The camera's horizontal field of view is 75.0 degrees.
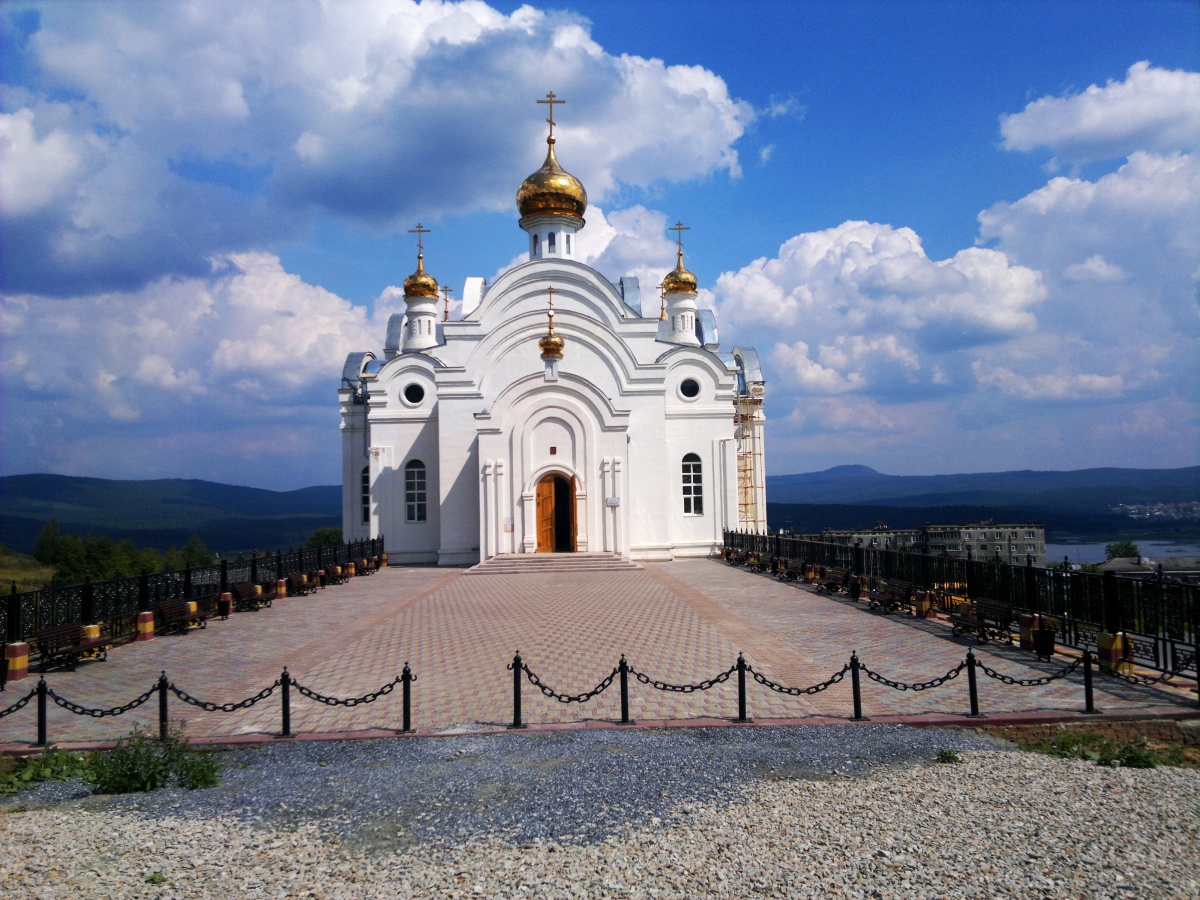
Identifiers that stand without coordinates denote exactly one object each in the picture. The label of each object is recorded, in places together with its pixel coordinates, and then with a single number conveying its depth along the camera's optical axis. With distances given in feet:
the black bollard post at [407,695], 25.45
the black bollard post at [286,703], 25.22
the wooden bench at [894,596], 47.19
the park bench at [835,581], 55.93
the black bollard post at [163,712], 24.43
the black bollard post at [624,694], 25.94
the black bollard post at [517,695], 25.62
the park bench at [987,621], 37.40
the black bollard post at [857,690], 25.82
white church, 79.05
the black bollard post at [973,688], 25.80
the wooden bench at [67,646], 35.70
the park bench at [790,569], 65.44
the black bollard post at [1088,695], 25.77
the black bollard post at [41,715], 24.76
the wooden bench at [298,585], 63.98
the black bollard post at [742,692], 26.00
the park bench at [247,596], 54.85
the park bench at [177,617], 45.29
